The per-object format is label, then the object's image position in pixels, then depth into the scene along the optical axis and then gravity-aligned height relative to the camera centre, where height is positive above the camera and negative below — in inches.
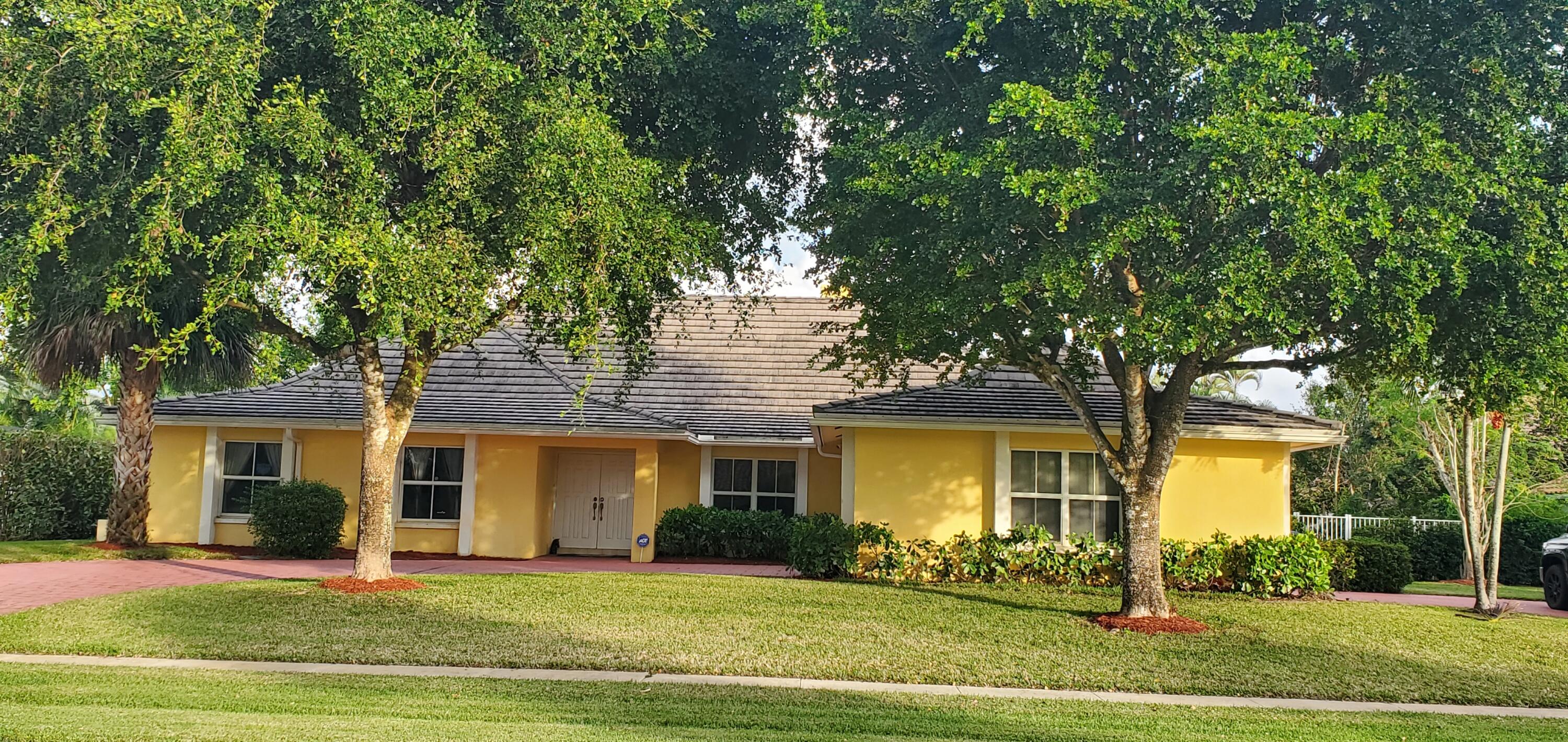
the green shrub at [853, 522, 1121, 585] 619.2 -45.3
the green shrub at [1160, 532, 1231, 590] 609.0 -45.5
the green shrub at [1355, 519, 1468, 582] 861.8 -48.0
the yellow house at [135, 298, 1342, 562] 644.7 +15.8
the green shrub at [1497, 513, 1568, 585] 866.8 -47.2
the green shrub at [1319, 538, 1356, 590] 681.0 -49.3
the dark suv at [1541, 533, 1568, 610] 636.7 -48.5
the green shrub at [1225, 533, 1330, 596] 605.0 -44.6
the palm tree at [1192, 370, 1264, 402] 1717.5 +173.5
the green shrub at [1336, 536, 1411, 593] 713.6 -52.0
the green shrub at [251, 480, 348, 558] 727.7 -36.4
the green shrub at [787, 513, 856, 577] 631.8 -42.2
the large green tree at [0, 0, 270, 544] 405.1 +131.1
